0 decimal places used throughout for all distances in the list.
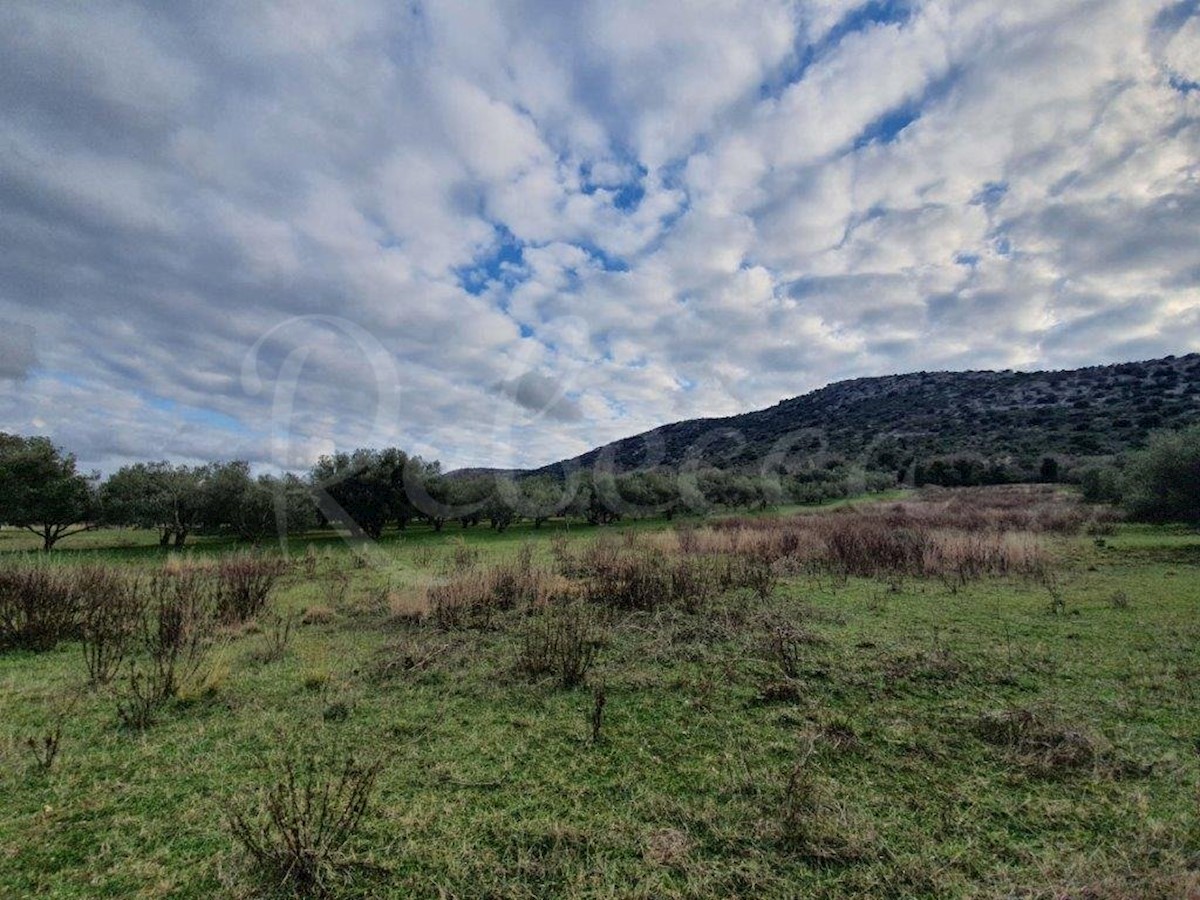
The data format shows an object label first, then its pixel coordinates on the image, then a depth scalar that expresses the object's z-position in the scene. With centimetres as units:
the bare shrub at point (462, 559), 1152
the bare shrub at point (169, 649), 483
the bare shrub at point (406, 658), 594
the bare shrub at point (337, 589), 964
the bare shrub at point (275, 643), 655
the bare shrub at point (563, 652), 566
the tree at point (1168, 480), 1659
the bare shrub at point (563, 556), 1255
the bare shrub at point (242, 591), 861
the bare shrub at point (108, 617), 569
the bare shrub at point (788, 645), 571
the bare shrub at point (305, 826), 276
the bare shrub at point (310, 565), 1371
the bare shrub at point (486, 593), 819
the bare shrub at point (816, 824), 290
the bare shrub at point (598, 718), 435
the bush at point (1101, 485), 2422
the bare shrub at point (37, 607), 710
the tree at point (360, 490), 2755
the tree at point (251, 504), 2598
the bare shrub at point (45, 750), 385
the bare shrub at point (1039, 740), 380
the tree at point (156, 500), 2408
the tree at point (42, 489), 2127
